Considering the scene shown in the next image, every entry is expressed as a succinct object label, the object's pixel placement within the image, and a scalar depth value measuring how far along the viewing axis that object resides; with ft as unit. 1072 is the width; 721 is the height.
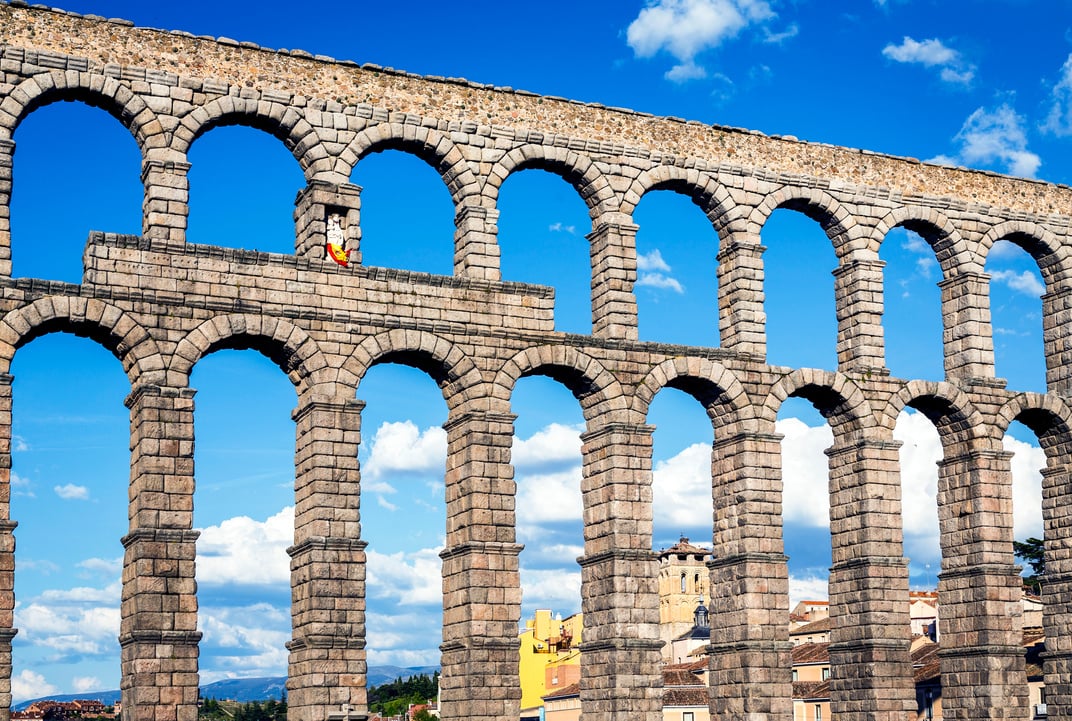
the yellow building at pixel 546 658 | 232.94
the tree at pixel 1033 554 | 211.00
